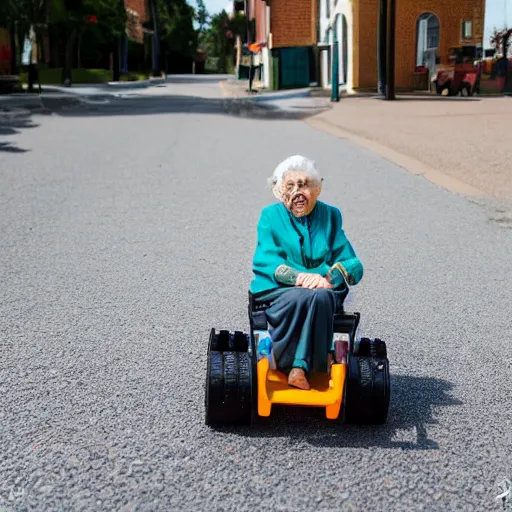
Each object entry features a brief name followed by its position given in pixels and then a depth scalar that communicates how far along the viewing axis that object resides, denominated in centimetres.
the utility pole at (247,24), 6638
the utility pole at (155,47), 7195
